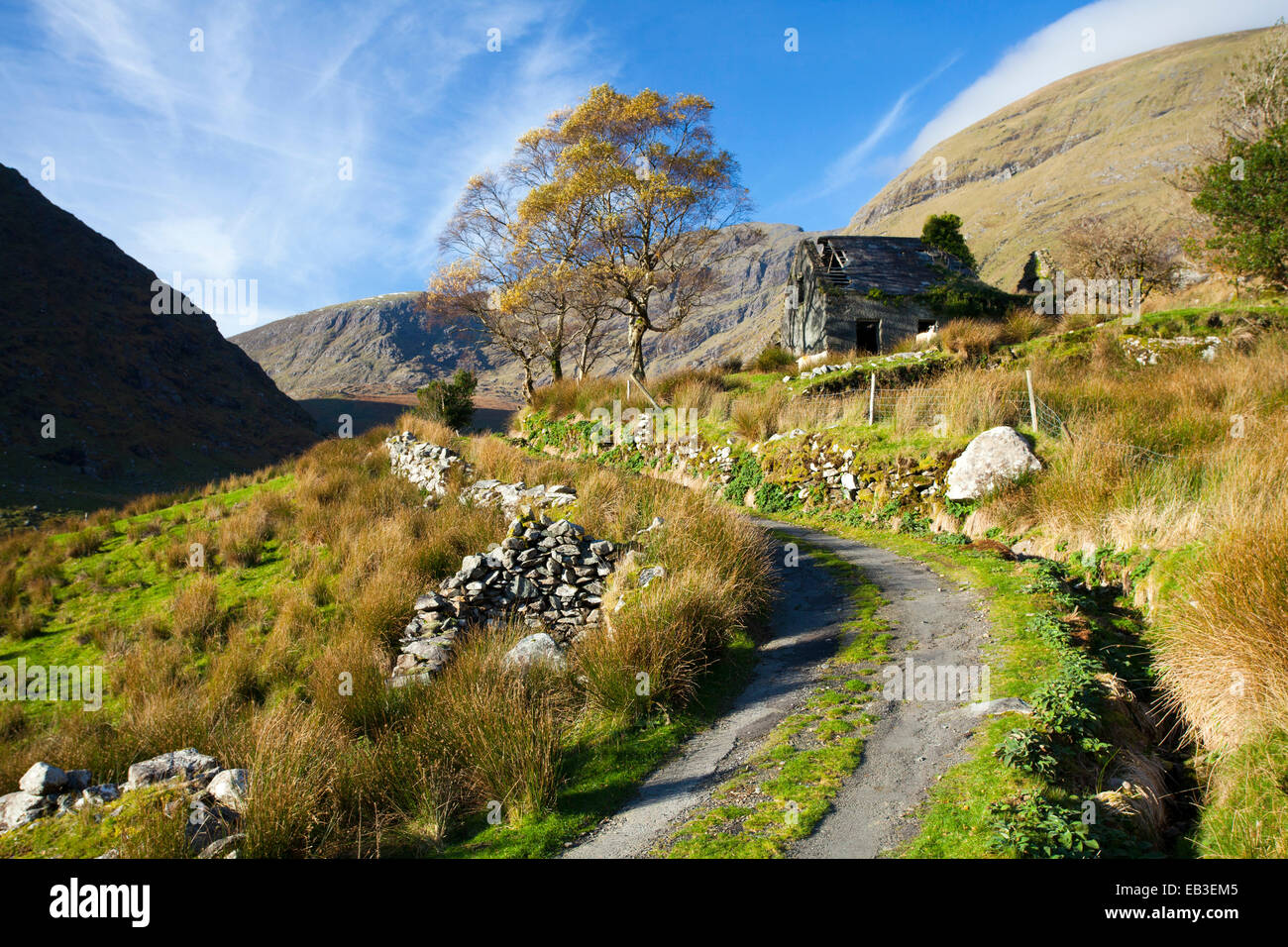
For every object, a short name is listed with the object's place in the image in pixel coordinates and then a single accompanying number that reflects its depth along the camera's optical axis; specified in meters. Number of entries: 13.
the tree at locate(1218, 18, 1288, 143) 23.52
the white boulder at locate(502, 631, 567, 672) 6.20
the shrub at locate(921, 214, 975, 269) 36.69
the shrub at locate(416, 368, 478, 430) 25.67
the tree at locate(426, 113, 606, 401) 27.56
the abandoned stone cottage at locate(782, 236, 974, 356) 29.41
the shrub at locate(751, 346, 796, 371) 30.42
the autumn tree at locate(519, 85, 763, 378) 25.34
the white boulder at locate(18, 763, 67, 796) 4.62
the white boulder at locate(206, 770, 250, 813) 4.11
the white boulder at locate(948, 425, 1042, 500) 10.57
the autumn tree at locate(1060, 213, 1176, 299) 27.78
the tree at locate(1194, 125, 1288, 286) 18.83
